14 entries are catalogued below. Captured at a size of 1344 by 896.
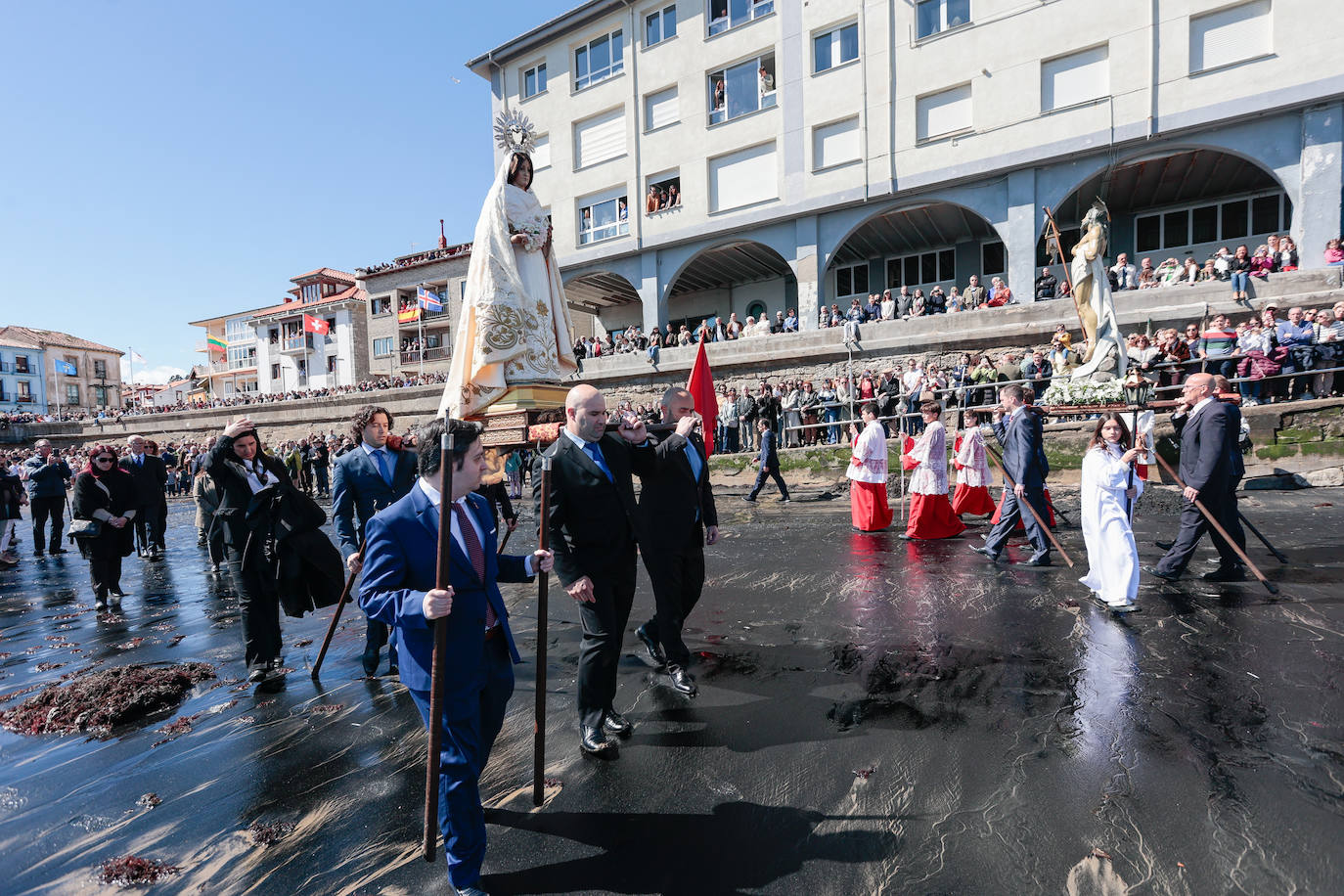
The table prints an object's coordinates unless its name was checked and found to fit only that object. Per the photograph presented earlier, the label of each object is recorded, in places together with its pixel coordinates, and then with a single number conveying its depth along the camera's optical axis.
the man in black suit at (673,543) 4.51
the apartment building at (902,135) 15.88
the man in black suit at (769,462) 13.42
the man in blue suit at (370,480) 5.09
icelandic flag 36.97
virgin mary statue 6.21
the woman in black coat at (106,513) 7.52
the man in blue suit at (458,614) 2.48
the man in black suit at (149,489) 10.20
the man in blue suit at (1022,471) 7.20
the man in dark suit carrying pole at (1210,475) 6.05
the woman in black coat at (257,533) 4.80
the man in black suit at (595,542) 3.62
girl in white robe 5.54
